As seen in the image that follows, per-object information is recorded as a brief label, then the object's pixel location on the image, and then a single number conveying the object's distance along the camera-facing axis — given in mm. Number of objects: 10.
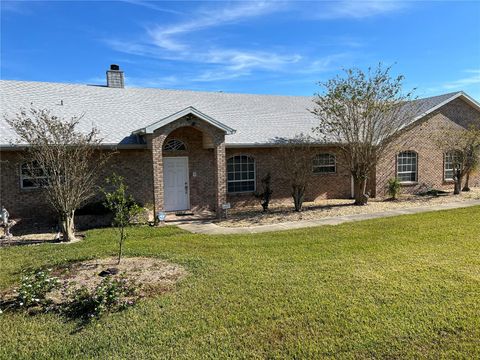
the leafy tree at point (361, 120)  14891
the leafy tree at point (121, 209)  7473
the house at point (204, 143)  12732
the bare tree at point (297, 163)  14375
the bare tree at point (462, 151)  18344
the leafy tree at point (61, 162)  10477
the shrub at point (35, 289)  5578
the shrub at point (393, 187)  17392
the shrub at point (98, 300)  5273
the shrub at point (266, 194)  14930
